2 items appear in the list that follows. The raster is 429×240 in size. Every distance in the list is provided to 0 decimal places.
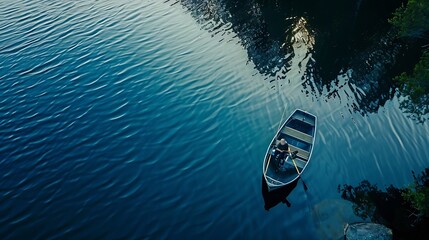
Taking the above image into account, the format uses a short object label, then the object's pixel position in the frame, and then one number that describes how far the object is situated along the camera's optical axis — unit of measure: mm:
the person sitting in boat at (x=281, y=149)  26469
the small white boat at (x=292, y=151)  26072
